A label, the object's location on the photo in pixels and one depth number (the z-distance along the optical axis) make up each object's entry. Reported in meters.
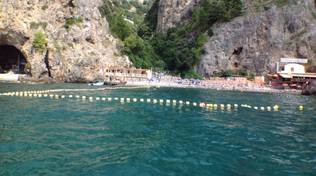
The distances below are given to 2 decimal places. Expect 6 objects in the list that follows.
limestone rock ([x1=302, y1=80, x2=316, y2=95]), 50.72
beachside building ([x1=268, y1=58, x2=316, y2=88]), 61.45
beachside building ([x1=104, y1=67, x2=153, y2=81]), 60.49
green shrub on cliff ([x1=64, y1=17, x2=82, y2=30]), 59.09
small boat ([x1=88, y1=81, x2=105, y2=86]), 50.17
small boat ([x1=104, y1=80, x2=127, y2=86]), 51.85
